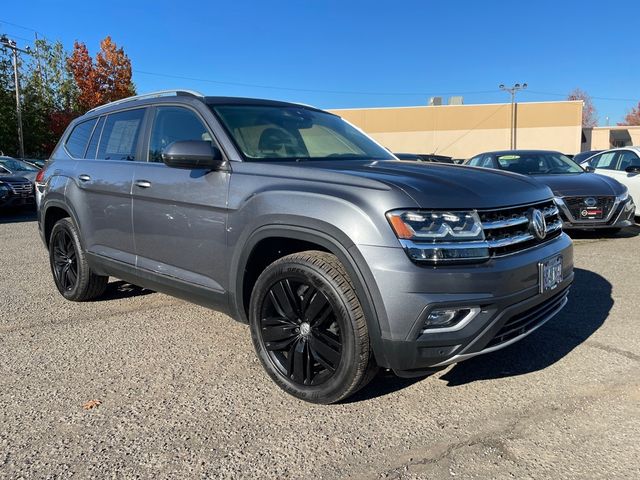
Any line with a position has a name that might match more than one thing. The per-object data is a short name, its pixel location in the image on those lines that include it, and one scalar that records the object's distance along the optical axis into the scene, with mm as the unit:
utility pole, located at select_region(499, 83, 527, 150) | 43012
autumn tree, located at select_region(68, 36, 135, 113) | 37809
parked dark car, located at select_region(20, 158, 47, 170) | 25127
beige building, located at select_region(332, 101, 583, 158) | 42062
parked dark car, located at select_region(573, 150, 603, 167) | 14617
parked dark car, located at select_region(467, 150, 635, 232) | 8016
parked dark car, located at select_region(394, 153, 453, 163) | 13600
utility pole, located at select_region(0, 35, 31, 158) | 32312
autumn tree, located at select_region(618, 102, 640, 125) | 80188
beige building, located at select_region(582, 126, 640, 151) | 49688
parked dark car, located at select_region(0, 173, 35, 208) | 13180
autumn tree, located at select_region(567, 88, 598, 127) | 84806
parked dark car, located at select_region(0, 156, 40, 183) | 15844
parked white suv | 9828
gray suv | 2568
